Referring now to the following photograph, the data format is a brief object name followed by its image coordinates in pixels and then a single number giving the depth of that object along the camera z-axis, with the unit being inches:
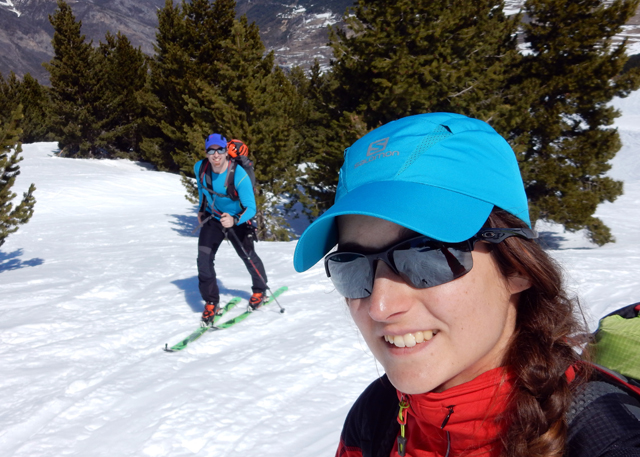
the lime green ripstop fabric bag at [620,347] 42.2
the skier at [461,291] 41.1
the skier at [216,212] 207.6
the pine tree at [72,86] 1143.0
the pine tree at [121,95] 1214.3
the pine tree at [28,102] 1386.6
